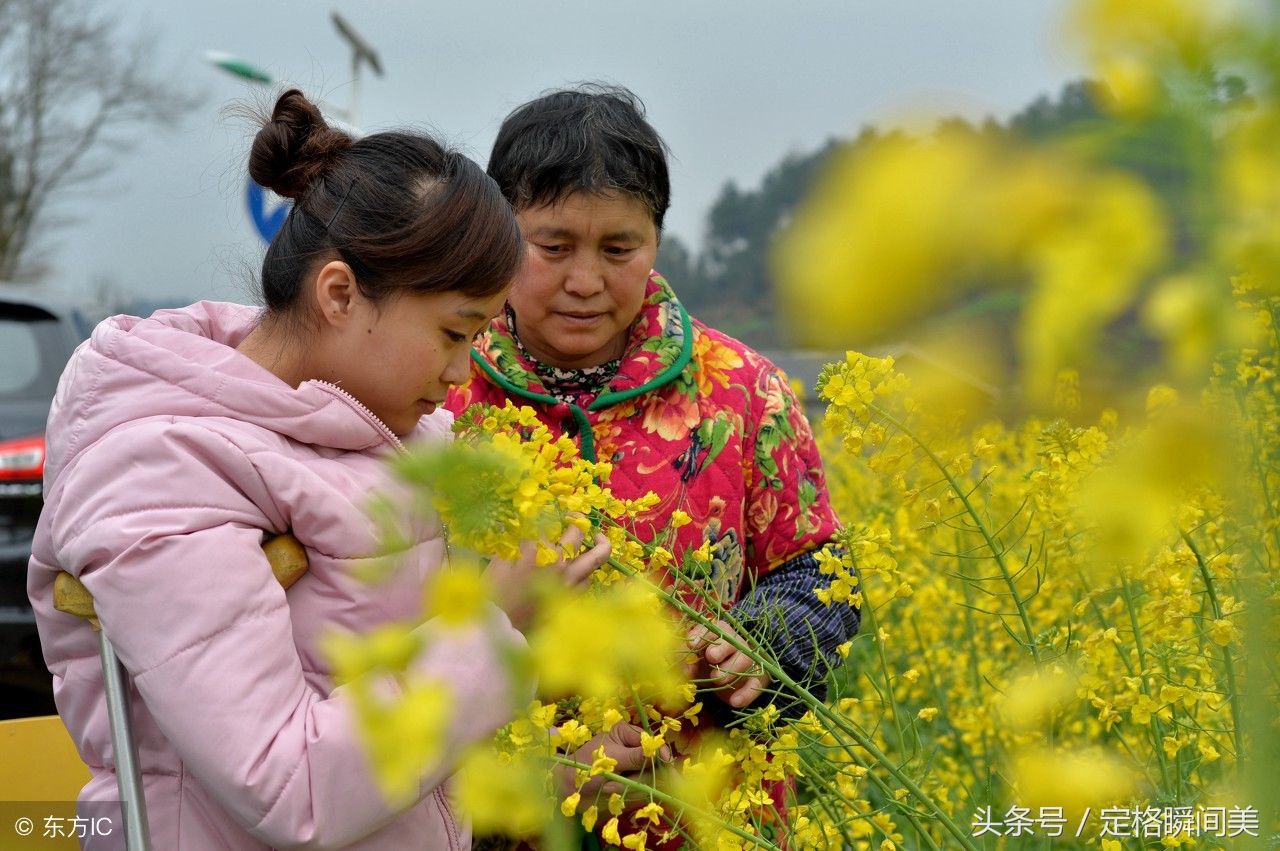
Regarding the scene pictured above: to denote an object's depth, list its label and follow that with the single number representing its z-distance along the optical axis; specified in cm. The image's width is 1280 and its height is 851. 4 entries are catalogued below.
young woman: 111
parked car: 434
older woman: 174
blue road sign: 734
